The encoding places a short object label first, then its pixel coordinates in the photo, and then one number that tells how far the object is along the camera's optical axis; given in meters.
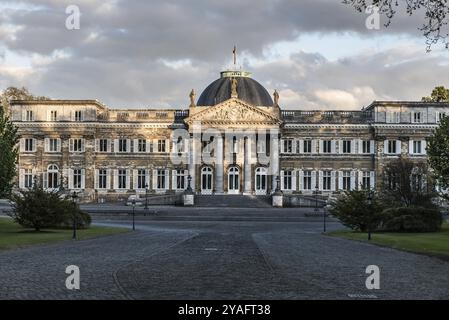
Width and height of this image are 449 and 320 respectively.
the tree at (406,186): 53.94
